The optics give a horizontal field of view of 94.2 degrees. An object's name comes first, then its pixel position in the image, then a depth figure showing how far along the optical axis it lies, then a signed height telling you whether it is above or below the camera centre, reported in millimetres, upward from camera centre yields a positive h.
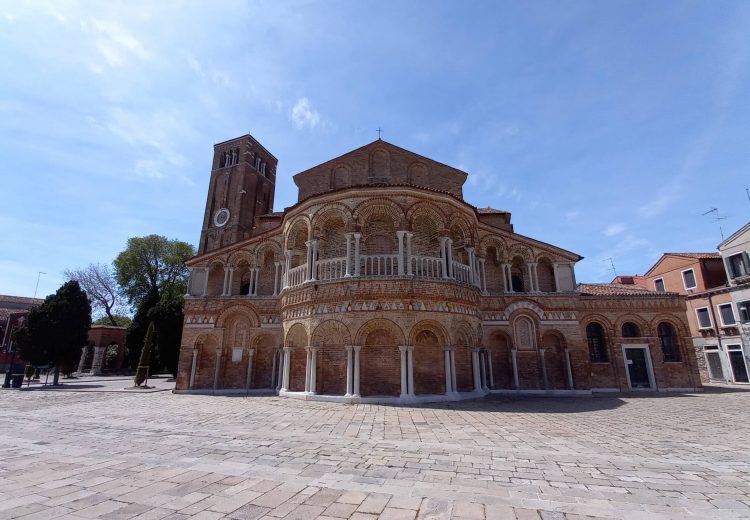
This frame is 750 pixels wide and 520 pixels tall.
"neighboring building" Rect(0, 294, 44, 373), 36594 +2620
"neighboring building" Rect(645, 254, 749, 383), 23344 +2912
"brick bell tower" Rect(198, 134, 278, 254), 31411 +14763
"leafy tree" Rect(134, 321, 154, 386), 21859 -708
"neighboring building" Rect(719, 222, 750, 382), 22562 +3972
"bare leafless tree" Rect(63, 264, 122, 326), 41062 +7133
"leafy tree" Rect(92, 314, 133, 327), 49875 +4310
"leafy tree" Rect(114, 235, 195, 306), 39469 +9418
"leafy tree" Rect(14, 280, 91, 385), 23672 +1365
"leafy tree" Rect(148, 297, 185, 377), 28759 +1356
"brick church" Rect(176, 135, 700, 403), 13547 +1962
